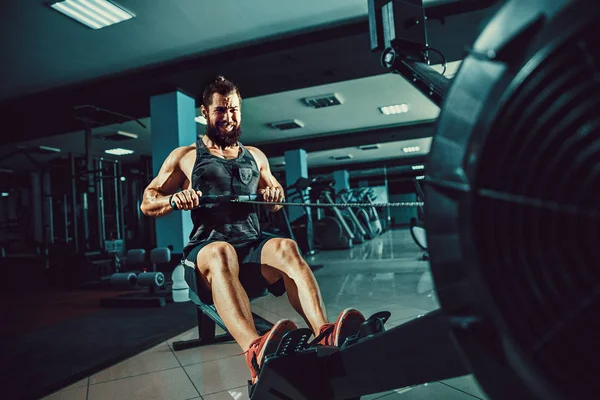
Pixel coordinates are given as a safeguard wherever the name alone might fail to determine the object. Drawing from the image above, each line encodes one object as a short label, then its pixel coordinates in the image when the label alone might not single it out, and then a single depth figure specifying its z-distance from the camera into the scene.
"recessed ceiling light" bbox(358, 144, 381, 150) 11.40
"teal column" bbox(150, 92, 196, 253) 4.92
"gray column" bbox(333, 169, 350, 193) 14.54
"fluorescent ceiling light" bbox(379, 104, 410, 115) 7.44
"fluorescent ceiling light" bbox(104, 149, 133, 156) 9.93
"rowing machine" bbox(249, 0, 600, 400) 0.49
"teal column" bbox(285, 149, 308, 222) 9.79
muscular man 1.32
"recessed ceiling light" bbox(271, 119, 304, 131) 7.93
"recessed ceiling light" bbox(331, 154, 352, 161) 12.76
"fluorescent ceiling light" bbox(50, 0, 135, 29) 3.44
